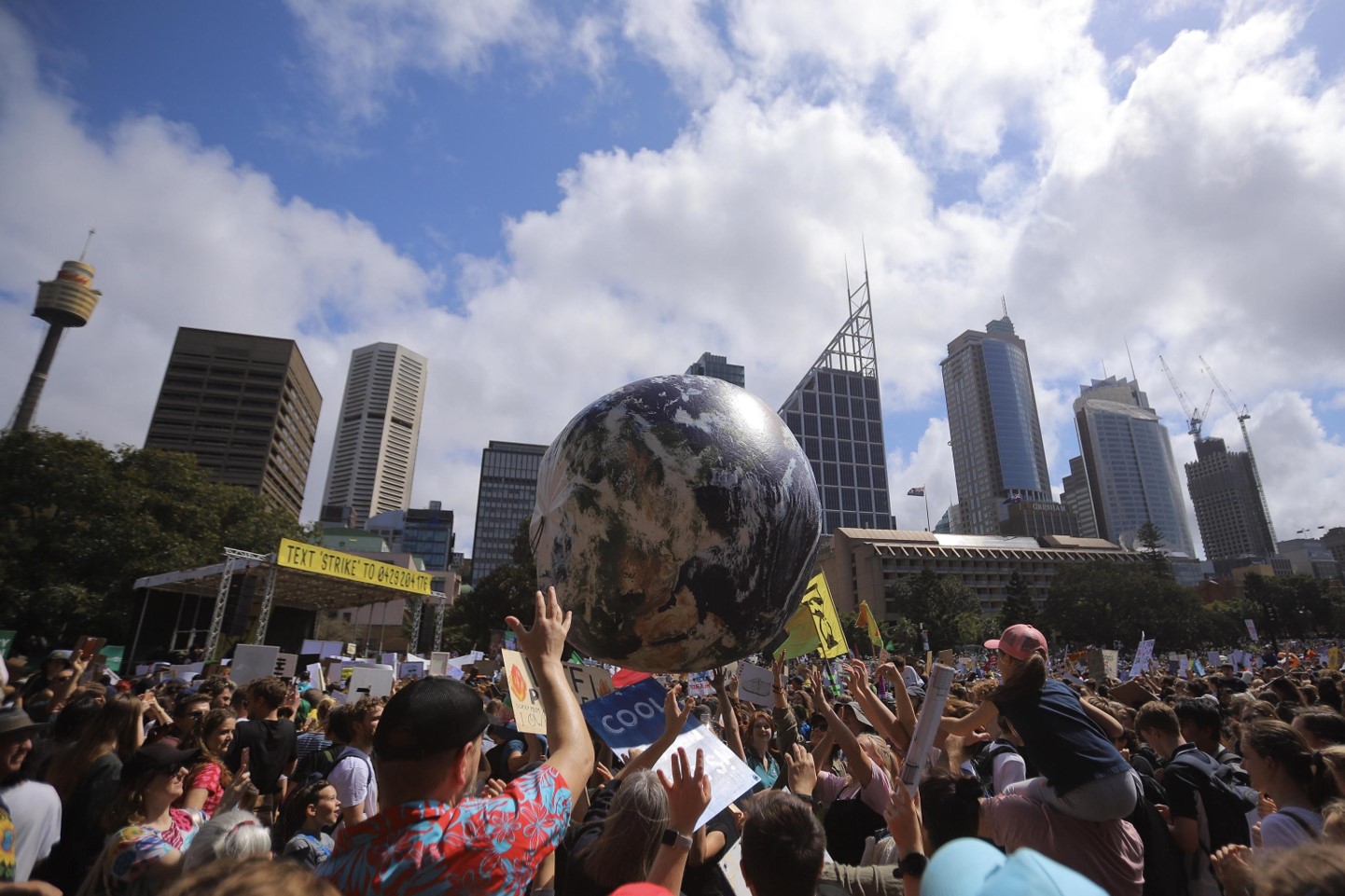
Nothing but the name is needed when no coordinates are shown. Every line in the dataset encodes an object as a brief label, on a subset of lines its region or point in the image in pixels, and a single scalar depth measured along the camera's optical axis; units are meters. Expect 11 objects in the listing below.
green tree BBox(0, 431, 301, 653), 28.81
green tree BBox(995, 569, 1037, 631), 74.32
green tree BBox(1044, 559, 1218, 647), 68.94
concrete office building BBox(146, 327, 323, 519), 101.44
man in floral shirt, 1.69
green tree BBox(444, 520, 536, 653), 37.09
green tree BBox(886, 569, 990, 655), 72.50
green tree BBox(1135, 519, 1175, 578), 91.94
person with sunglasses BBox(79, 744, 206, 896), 2.85
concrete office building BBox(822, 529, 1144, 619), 104.12
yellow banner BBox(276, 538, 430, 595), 22.56
